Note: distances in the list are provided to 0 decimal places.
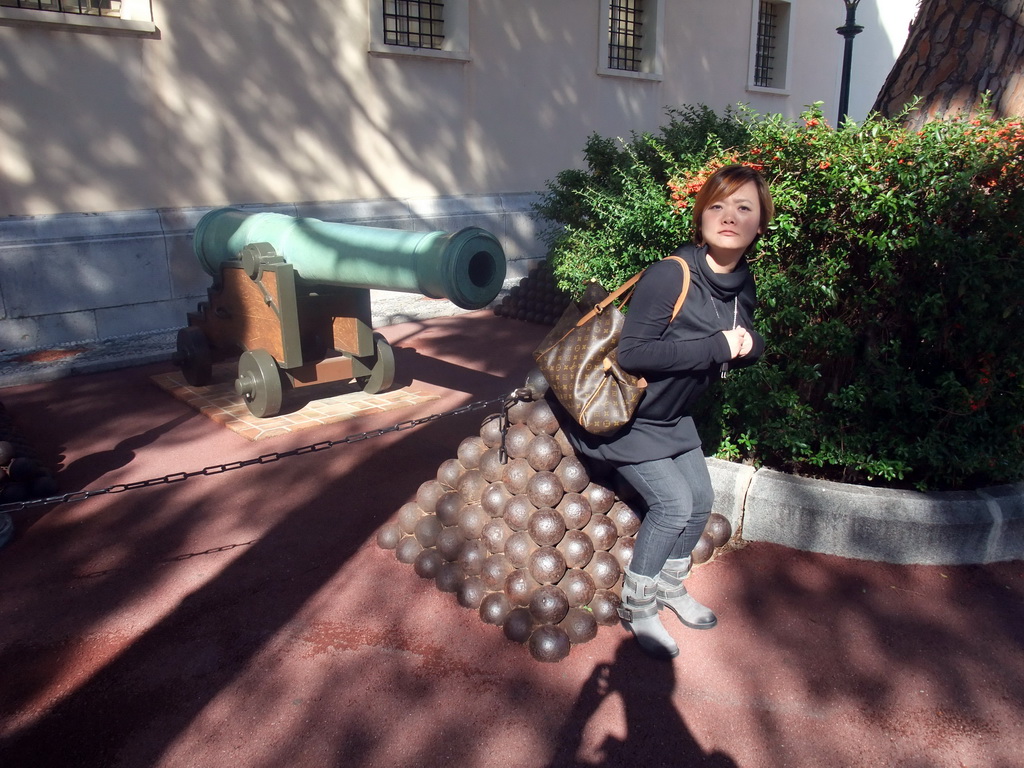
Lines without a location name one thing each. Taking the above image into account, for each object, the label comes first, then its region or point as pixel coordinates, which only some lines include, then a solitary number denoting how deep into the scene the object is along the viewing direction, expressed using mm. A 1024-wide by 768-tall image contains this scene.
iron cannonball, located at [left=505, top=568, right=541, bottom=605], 3291
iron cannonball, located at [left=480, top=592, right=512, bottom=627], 3291
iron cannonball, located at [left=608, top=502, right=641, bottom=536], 3520
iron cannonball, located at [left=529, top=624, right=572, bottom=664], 3088
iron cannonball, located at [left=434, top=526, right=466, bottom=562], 3578
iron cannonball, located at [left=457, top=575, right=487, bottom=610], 3406
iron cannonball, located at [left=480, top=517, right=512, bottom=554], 3424
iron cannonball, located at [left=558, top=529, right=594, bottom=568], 3354
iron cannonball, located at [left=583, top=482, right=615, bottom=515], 3510
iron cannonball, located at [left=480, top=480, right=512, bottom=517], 3496
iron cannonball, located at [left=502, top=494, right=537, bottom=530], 3402
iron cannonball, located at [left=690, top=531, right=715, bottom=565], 3768
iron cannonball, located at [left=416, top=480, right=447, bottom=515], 3842
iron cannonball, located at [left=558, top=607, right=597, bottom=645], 3201
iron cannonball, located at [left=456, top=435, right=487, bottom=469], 3756
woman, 2826
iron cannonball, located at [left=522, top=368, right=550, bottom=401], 3720
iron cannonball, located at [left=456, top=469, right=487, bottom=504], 3639
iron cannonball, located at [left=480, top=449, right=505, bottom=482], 3584
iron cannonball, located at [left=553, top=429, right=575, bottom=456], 3549
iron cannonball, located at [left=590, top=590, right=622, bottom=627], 3326
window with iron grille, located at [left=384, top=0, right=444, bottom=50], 10922
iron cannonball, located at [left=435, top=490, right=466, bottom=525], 3656
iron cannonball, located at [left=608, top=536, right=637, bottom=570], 3457
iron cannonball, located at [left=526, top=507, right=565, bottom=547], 3326
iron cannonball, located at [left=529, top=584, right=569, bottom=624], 3211
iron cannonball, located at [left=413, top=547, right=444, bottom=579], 3652
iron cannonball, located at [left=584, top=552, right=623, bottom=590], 3393
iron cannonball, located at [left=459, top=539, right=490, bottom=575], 3477
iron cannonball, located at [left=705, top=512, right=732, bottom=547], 3842
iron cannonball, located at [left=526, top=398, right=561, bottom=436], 3572
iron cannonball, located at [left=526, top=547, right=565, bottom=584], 3281
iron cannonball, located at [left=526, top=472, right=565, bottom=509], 3385
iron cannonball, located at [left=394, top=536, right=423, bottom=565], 3801
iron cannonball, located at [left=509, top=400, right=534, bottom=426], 3660
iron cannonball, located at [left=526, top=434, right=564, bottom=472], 3453
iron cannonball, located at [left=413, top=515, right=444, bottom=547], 3738
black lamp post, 9766
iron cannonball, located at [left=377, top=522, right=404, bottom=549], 3953
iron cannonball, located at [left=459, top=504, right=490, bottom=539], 3531
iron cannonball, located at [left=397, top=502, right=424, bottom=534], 3895
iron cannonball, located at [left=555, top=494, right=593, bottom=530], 3404
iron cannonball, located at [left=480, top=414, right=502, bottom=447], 3695
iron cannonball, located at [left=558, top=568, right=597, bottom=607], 3320
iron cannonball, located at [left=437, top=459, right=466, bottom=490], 3809
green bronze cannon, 4602
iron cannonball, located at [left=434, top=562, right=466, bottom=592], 3508
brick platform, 5859
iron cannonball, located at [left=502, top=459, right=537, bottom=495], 3475
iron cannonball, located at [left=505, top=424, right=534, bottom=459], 3549
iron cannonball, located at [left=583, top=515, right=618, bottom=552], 3438
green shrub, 3600
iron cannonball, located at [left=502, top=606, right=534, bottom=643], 3188
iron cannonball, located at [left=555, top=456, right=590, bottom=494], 3482
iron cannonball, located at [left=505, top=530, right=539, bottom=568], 3348
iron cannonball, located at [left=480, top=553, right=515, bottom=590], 3400
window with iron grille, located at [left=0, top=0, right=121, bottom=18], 7920
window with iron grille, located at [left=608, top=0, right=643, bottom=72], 14094
